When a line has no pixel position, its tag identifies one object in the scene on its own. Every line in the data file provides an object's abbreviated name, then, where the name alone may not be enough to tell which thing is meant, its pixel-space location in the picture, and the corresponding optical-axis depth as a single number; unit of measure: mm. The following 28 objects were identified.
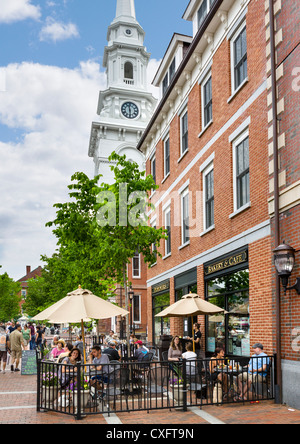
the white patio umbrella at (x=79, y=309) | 10297
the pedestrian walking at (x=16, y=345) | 18844
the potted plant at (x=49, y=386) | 9617
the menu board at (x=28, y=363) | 17469
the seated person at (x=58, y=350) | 15441
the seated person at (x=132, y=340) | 19284
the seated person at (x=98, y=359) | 10656
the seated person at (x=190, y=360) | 10116
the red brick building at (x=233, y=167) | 10645
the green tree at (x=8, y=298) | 70312
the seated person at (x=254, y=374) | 10070
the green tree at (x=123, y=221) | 16625
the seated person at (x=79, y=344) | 18234
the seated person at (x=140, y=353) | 14738
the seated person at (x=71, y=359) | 9984
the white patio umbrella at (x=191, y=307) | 12355
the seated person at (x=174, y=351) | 13611
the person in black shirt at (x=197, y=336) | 15938
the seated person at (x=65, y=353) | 13038
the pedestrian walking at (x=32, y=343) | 26516
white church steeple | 57656
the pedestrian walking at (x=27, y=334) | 26500
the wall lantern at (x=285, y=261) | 9805
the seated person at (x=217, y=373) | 10009
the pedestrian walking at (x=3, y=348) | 18094
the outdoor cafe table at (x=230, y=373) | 10031
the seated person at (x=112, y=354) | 13812
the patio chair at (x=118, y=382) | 9727
